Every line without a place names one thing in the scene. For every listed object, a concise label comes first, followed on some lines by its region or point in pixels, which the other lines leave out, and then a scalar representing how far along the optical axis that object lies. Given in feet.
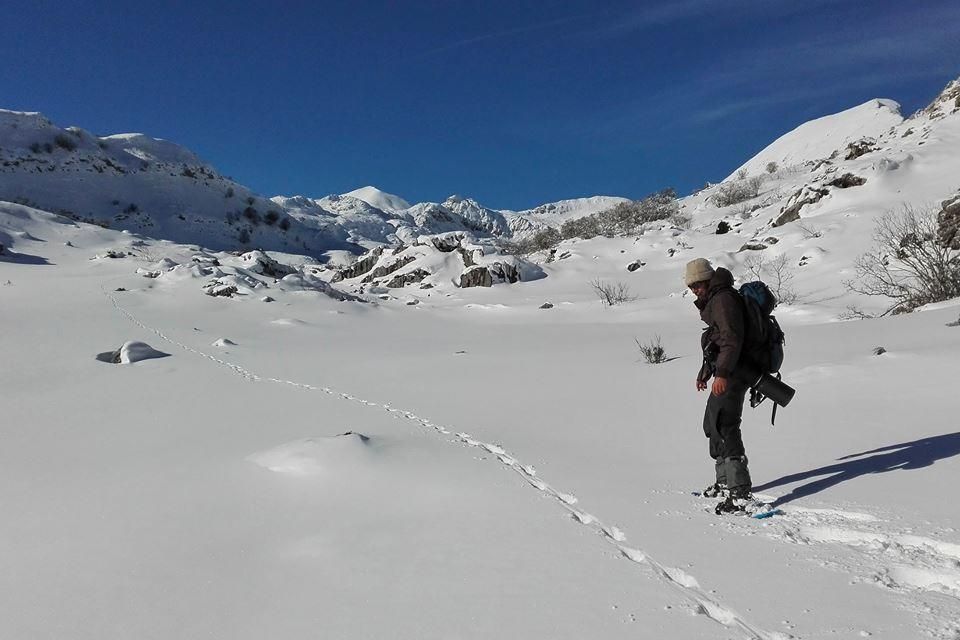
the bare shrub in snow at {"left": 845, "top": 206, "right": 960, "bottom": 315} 35.24
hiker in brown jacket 10.96
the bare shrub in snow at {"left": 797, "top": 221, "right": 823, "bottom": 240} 66.33
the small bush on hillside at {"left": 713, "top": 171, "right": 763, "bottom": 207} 120.37
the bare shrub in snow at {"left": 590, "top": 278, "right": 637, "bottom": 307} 65.05
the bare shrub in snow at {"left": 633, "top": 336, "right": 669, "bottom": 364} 27.86
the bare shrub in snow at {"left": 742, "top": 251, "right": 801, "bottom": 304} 58.65
